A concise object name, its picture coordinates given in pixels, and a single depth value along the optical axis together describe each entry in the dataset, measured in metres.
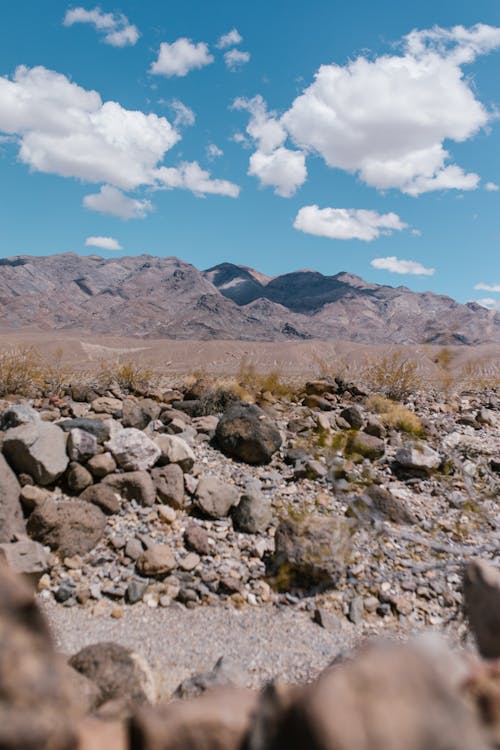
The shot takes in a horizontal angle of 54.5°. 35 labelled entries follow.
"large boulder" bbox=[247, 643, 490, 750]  1.25
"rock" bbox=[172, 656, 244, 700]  3.31
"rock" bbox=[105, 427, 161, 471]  6.28
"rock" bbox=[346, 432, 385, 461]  7.84
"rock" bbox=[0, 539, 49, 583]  4.64
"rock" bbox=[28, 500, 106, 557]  5.21
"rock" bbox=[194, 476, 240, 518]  5.98
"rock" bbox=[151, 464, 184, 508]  6.04
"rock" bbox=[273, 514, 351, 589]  4.95
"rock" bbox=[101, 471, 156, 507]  5.94
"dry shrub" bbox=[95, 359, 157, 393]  11.68
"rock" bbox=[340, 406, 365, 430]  9.28
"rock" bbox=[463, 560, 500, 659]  2.39
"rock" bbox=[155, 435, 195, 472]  6.54
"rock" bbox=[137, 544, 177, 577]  5.02
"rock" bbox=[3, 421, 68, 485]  5.86
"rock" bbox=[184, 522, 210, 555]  5.37
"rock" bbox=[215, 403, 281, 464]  7.37
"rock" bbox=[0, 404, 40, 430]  6.62
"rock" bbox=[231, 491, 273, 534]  5.78
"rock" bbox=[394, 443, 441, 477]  7.32
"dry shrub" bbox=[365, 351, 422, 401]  12.44
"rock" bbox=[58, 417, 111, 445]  6.52
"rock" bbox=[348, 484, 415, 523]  6.10
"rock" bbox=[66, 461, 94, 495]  5.94
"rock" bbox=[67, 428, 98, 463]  6.15
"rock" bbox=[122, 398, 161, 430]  7.89
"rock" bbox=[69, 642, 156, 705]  3.10
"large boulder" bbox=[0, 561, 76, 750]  1.41
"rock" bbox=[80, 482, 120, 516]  5.74
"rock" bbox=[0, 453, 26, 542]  5.10
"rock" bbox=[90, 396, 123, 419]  8.40
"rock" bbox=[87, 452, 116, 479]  6.12
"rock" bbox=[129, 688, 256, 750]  1.60
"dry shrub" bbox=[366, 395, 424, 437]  8.95
